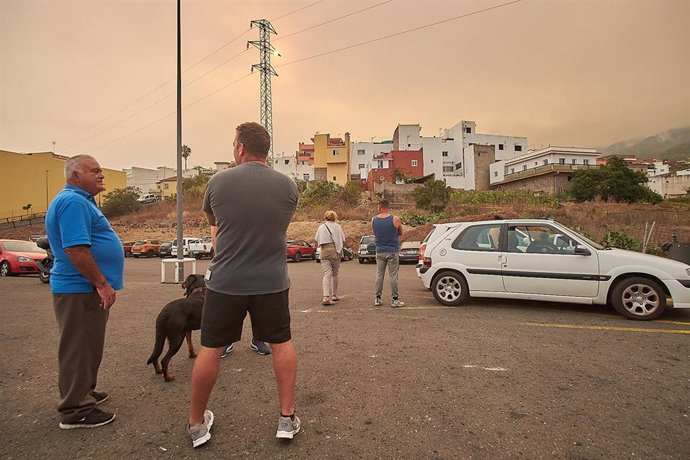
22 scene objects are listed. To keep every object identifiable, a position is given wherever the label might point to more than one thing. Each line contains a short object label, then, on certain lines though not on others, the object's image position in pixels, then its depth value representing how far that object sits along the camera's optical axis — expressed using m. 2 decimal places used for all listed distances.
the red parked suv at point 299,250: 22.48
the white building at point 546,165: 46.62
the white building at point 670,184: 53.72
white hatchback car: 5.58
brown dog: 3.52
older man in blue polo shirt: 2.66
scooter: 11.19
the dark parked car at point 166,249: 27.92
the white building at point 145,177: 81.94
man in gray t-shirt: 2.39
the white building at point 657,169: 65.08
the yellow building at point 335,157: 57.06
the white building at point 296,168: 63.16
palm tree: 72.06
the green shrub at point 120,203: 50.28
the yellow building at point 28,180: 48.84
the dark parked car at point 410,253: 17.78
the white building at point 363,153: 61.66
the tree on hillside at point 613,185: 37.50
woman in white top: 6.94
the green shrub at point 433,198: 32.25
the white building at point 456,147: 56.22
